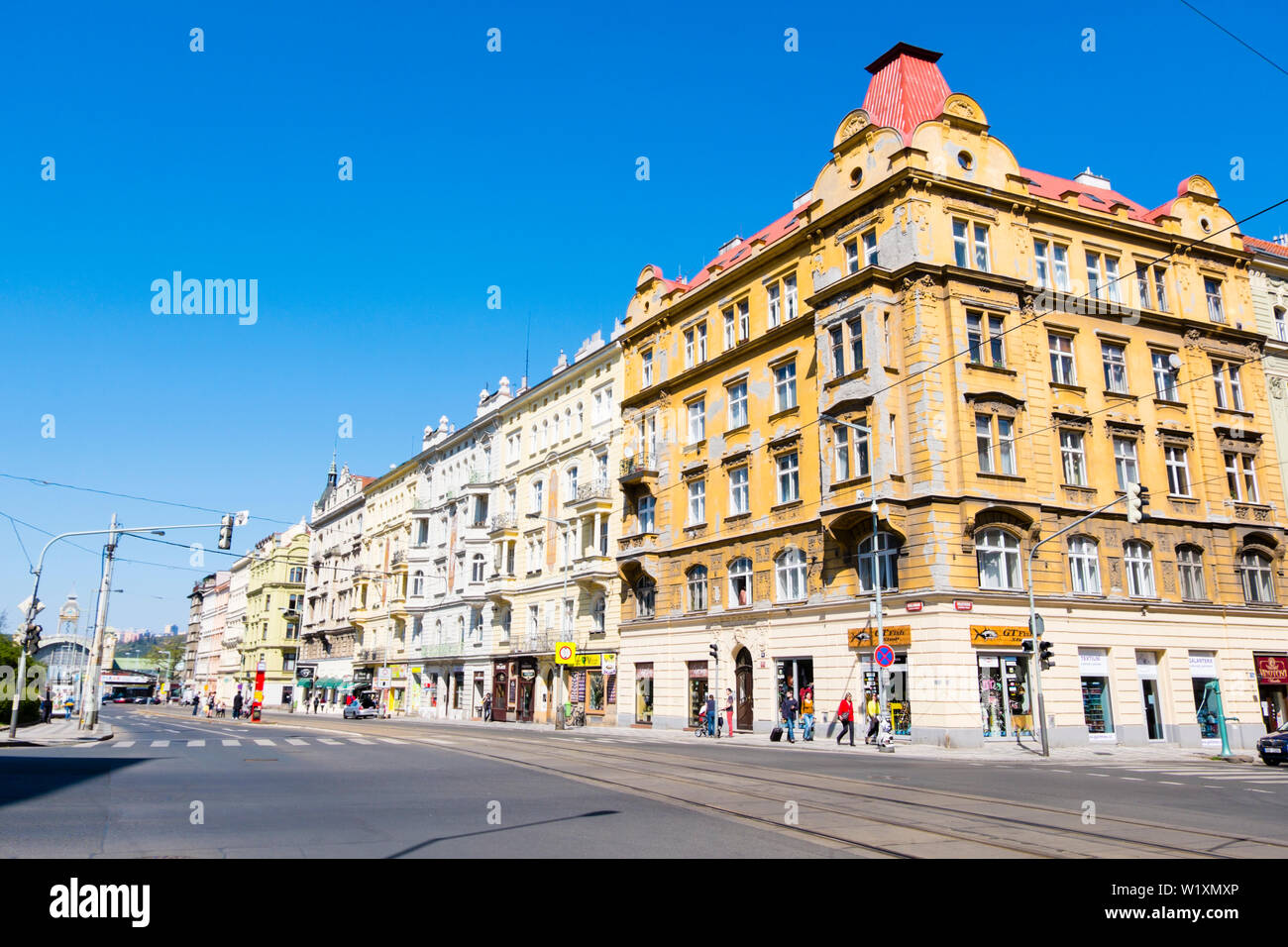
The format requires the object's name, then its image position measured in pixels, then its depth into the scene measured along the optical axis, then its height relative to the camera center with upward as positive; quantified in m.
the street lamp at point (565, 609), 45.88 +3.23
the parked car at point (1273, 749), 23.39 -2.07
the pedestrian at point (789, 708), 32.66 -1.36
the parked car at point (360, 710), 59.75 -2.30
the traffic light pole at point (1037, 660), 25.88 +0.22
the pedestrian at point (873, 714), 29.36 -1.39
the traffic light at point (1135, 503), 24.69 +4.30
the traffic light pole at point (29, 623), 28.45 +1.90
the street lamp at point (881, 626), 27.44 +1.32
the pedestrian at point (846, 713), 28.56 -1.32
